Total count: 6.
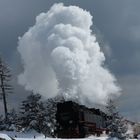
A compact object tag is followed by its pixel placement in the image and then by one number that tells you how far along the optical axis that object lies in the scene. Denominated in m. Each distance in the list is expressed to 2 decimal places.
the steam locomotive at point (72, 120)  83.12
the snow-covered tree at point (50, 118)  75.06
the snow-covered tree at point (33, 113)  74.50
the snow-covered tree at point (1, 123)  73.75
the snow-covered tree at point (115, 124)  81.62
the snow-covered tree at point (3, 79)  89.12
